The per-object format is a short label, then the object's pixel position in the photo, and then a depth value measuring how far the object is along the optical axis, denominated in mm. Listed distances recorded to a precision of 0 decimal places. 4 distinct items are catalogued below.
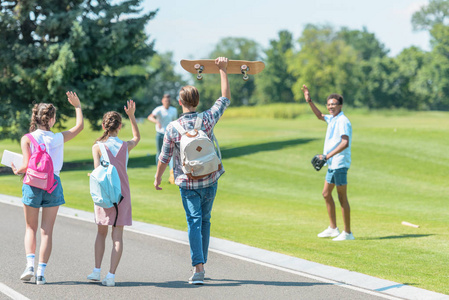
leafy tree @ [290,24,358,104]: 99000
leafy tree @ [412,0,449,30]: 110250
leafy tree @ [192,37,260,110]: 114625
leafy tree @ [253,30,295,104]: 111919
